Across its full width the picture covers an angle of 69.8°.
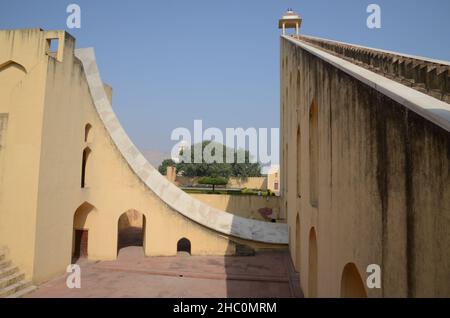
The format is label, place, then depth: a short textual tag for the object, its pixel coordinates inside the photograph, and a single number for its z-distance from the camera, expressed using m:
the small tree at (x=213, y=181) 24.33
